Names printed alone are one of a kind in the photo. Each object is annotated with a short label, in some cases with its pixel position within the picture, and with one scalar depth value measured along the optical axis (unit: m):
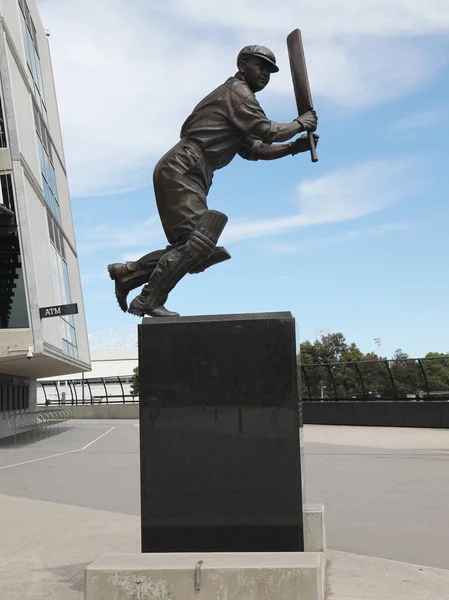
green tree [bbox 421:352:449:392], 24.47
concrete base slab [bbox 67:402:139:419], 44.75
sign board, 24.90
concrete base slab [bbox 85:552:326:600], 4.33
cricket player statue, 5.69
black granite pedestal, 5.11
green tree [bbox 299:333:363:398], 28.03
